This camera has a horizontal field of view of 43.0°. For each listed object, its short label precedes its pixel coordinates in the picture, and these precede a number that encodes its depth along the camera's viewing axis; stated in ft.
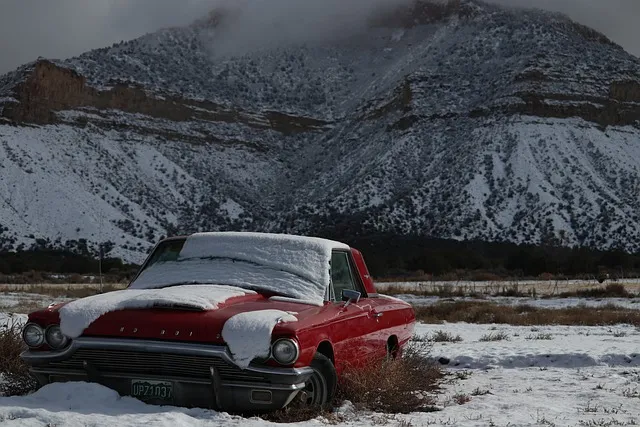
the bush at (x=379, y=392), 20.80
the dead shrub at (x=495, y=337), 45.85
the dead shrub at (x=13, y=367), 21.66
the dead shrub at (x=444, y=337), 45.26
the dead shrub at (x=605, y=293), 108.27
